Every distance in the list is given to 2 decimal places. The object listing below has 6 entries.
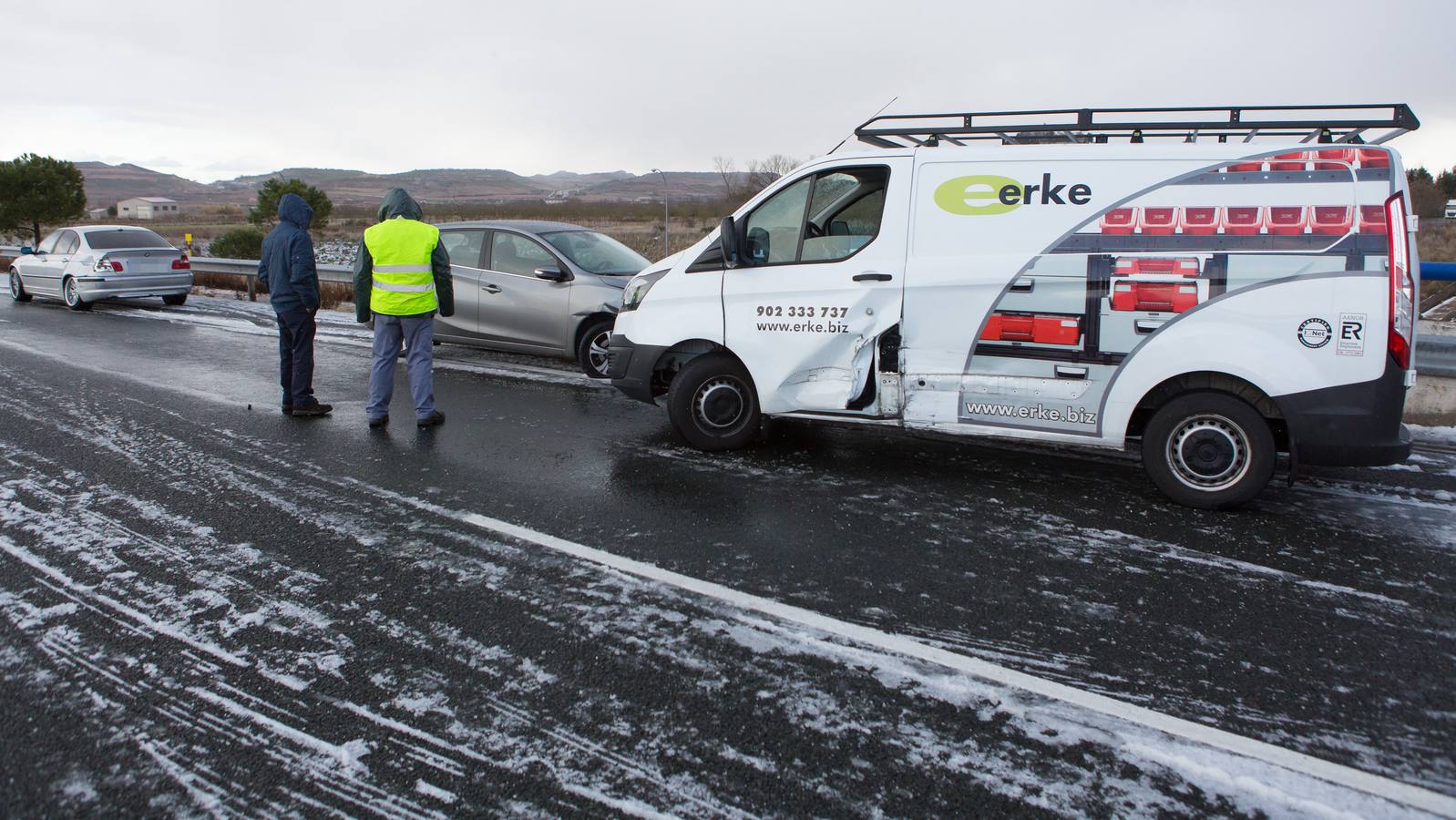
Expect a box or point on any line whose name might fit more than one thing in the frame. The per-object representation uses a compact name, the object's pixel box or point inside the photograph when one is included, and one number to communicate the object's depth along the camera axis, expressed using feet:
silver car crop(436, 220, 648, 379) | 30.71
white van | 15.29
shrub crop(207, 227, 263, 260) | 123.44
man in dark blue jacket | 24.47
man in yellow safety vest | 23.45
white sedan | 50.70
